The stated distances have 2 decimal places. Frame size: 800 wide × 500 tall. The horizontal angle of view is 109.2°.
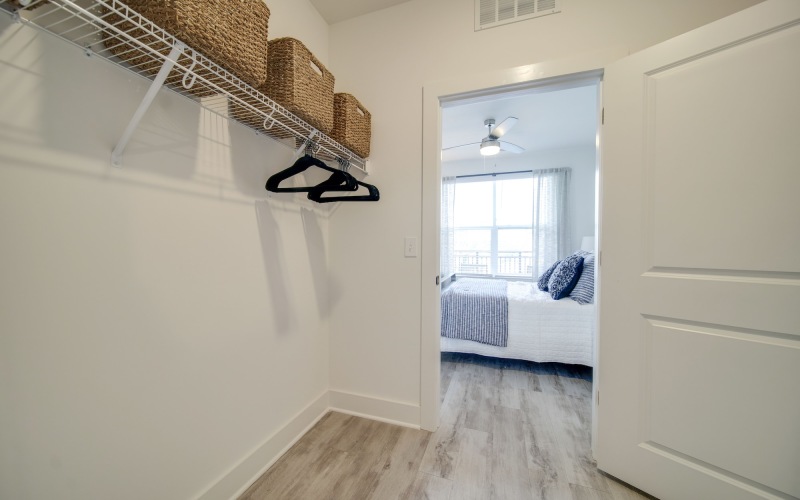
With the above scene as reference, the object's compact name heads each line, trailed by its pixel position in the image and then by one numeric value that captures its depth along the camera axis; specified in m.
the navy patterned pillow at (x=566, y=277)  2.72
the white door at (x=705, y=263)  1.03
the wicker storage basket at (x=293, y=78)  1.14
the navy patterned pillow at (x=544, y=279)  3.15
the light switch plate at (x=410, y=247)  1.73
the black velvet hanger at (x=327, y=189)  1.37
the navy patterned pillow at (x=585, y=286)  2.63
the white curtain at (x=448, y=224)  5.10
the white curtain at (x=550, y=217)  4.44
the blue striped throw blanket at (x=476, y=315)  2.68
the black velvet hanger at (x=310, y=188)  1.27
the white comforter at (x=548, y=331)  2.51
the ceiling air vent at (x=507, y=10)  1.48
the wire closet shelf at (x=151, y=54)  0.70
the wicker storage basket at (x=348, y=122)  1.54
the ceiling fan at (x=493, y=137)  2.95
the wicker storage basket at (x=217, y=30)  0.71
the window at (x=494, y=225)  4.79
